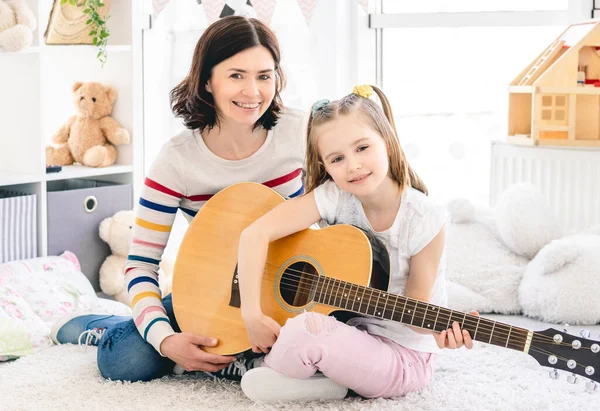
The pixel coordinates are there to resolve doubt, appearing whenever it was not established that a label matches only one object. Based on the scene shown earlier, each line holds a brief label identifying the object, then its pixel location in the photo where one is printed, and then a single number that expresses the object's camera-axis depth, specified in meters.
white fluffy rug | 1.66
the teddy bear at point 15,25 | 2.31
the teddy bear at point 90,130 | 2.74
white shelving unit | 2.48
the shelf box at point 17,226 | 2.40
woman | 1.82
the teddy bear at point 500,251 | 2.32
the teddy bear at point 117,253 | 2.64
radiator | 2.41
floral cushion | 2.15
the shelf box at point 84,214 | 2.56
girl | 1.63
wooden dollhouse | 2.42
